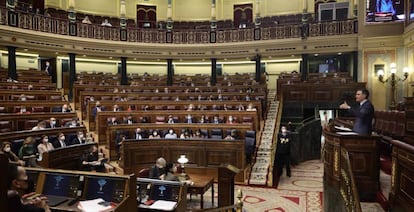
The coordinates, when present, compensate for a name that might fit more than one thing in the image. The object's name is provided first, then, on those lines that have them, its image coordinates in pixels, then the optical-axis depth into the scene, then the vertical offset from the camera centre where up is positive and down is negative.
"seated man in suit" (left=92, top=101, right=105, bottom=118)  10.31 -0.38
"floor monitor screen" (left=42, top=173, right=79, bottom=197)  3.47 -0.97
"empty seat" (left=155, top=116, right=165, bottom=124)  10.44 -0.74
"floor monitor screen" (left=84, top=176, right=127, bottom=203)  3.27 -0.96
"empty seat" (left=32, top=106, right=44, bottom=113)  9.57 -0.38
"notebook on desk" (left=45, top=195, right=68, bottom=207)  3.22 -1.08
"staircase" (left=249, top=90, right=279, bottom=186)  7.75 -1.58
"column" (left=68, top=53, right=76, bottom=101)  14.75 +1.27
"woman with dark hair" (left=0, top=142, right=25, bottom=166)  5.09 -0.93
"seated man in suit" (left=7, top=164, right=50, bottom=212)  2.08 -0.76
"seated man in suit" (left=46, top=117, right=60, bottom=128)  8.72 -0.73
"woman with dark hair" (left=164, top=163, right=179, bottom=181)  5.18 -1.31
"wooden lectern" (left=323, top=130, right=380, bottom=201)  4.24 -0.86
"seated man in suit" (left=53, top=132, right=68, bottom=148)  7.38 -1.05
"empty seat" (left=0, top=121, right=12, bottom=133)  7.85 -0.75
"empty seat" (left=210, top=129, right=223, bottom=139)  9.09 -1.06
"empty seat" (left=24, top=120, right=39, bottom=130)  8.46 -0.74
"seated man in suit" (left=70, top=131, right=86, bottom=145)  7.88 -1.07
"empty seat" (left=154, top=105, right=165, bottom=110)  11.49 -0.37
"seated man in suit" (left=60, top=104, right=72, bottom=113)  10.10 -0.39
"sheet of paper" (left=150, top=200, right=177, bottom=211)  3.55 -1.24
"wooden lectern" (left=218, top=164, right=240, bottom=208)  4.79 -1.32
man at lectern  4.24 -0.20
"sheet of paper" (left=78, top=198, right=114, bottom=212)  3.06 -1.08
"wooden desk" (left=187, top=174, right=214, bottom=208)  5.59 -1.60
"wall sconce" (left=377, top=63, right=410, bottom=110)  10.83 +0.77
